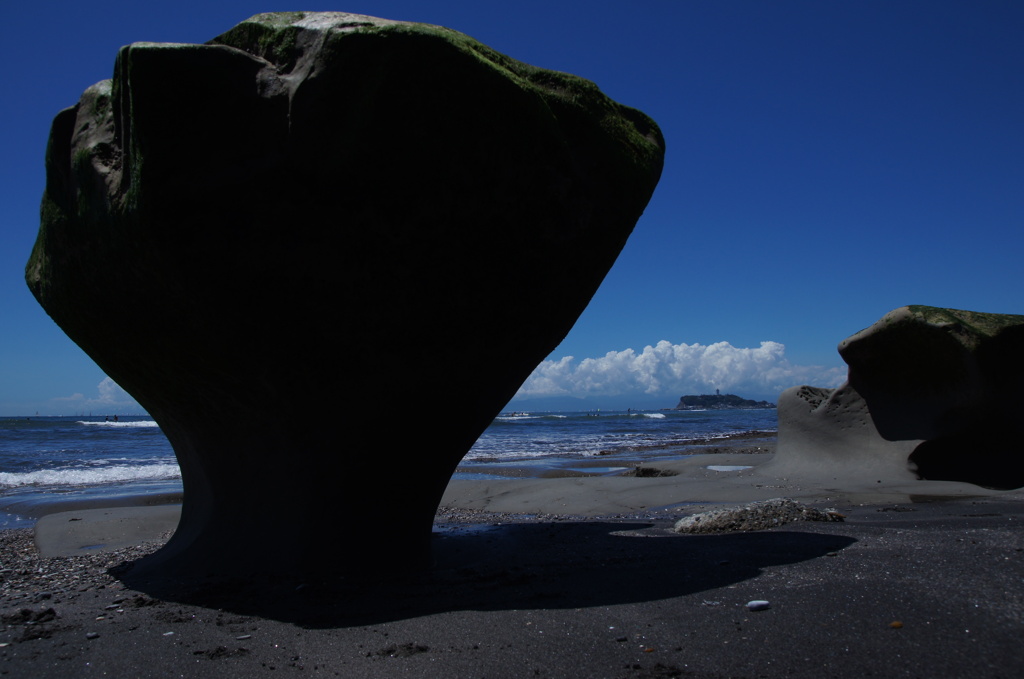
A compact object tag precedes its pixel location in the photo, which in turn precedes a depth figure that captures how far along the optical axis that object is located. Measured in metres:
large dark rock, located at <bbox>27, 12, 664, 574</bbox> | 3.76
